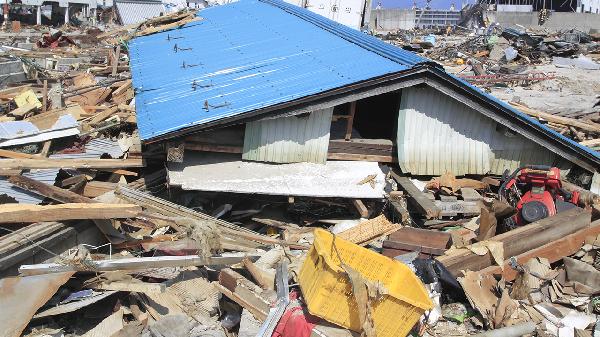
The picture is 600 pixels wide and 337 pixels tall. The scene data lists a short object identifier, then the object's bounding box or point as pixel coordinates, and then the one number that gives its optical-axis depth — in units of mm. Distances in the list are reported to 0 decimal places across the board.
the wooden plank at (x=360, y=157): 10180
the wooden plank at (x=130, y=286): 6922
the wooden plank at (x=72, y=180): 9305
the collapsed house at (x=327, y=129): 9234
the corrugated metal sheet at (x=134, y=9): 47781
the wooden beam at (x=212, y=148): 9523
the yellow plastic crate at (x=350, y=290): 5723
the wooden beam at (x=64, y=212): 6910
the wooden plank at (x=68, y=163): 9586
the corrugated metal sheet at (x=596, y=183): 10281
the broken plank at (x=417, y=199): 8961
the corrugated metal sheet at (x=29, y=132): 11320
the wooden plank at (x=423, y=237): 7812
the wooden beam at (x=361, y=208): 9281
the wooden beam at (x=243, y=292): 6520
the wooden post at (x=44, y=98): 14850
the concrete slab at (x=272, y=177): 9086
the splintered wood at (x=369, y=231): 8711
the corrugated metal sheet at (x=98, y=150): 10977
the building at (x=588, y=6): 57531
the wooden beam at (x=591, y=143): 12766
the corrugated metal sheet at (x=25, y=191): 8289
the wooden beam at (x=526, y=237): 7312
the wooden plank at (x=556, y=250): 7482
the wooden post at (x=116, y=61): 20836
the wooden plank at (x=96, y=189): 9552
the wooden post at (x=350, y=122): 9883
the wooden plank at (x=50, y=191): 8195
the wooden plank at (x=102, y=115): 13430
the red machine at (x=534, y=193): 8352
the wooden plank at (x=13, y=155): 10594
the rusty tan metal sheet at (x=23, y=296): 6234
